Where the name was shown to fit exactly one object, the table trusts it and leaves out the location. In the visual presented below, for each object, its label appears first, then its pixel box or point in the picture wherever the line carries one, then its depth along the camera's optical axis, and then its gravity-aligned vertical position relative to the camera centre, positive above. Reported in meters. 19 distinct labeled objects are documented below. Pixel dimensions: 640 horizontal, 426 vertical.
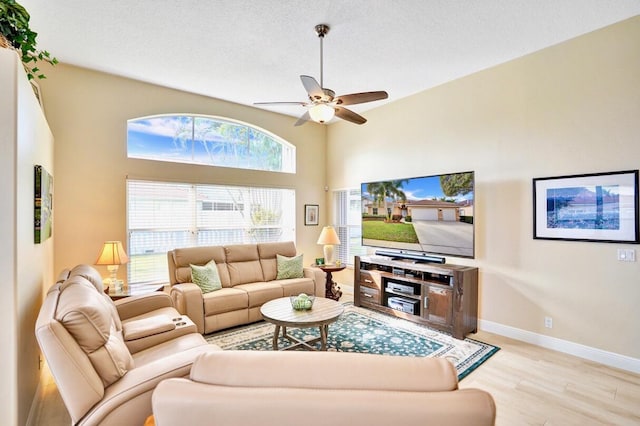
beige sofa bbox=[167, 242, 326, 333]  3.72 -0.98
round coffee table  2.96 -1.01
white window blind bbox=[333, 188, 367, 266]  5.84 -0.20
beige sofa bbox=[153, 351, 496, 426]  0.92 -0.56
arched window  4.46 +1.11
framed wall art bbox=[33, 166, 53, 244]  2.30 +0.07
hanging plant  1.83 +1.14
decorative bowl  3.25 -0.94
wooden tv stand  3.72 -1.05
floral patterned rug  3.31 -1.47
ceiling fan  2.81 +1.05
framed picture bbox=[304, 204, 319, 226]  6.03 -0.03
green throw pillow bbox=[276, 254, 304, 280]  4.76 -0.84
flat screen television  3.98 -0.04
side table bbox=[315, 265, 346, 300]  5.07 -1.16
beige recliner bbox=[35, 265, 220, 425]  1.50 -0.80
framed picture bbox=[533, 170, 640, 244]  2.94 +0.04
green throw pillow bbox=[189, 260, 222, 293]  3.97 -0.83
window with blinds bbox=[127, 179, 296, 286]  4.35 -0.09
